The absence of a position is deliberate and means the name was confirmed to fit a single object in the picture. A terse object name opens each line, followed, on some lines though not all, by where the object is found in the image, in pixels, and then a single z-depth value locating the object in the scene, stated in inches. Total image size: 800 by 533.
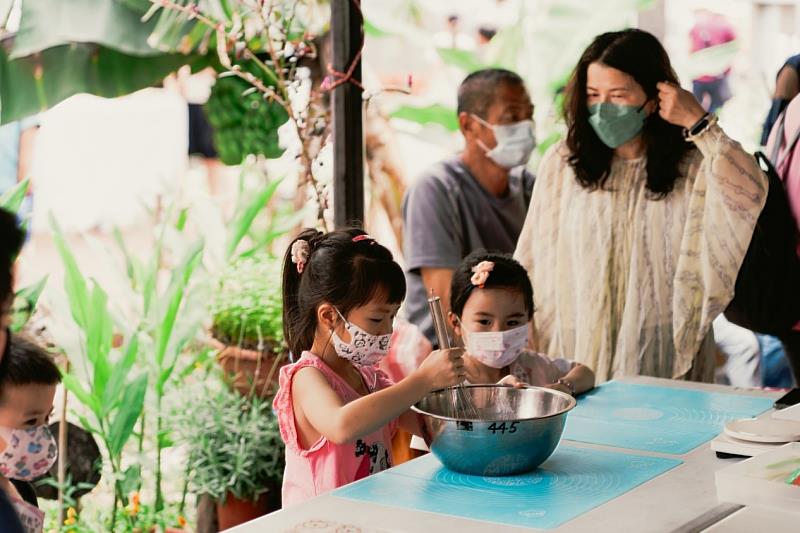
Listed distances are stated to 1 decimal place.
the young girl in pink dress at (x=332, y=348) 86.0
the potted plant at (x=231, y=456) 141.5
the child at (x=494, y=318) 101.9
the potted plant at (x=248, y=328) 149.4
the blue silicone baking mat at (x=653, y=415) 88.7
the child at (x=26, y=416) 73.4
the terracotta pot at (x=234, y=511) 142.6
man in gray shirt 138.0
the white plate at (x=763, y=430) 82.4
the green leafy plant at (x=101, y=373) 128.6
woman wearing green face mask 113.4
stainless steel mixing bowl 76.1
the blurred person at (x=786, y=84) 144.7
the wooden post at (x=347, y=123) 131.2
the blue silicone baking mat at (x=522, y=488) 70.7
